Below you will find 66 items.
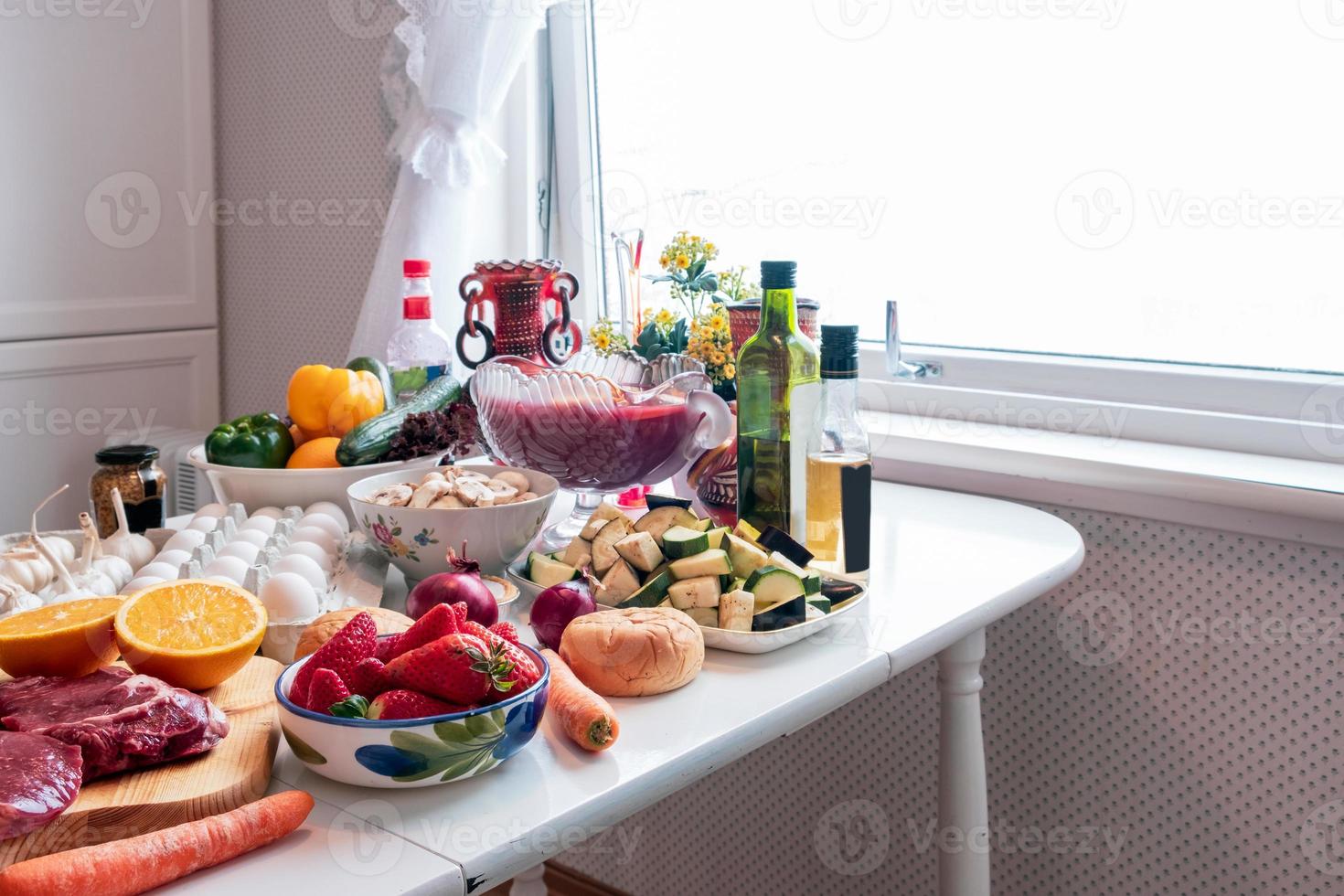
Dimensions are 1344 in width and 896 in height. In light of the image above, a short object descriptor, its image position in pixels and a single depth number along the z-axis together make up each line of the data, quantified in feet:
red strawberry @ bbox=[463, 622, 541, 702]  2.19
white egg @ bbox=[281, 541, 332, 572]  3.22
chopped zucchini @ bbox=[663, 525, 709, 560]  3.05
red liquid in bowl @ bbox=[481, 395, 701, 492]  3.56
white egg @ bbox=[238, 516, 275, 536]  3.38
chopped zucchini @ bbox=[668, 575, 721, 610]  2.91
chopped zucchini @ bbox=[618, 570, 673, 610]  2.95
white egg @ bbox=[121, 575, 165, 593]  2.93
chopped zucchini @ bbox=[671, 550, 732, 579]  2.96
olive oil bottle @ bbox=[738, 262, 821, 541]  3.40
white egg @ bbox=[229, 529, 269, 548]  3.26
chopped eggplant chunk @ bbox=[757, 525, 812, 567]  3.16
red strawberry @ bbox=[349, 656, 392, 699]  2.19
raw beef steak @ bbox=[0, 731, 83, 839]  1.84
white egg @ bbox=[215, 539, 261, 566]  3.14
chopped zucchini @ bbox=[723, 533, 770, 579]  3.04
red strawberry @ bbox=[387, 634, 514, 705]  2.11
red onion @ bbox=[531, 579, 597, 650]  2.86
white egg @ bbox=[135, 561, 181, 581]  3.06
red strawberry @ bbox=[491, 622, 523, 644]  2.46
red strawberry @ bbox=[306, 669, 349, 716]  2.14
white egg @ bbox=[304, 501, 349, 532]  3.62
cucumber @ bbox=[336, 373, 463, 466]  3.89
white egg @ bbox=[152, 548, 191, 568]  3.15
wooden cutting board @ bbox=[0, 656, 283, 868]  1.92
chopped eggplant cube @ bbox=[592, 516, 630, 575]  3.16
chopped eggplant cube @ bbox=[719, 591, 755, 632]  2.86
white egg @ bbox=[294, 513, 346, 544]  3.46
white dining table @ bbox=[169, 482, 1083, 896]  1.96
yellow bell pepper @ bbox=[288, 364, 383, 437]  4.20
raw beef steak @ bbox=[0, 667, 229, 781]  2.06
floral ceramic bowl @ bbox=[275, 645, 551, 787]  2.06
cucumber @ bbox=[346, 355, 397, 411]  4.65
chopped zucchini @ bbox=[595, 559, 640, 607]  3.02
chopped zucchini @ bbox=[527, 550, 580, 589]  3.15
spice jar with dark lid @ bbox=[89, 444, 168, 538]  3.62
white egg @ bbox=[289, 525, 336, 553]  3.36
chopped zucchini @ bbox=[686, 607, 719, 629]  2.89
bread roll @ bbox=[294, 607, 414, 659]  2.61
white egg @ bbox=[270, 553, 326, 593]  3.00
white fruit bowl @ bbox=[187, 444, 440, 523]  3.79
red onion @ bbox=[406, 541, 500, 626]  2.74
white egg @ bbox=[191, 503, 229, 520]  3.63
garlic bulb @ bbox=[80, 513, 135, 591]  3.08
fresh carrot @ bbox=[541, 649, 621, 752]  2.31
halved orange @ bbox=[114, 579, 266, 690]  2.38
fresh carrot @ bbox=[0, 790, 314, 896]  1.77
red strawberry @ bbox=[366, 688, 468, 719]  2.09
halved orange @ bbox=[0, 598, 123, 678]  2.37
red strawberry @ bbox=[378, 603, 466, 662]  2.25
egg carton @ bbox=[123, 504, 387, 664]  2.80
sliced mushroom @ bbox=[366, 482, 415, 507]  3.29
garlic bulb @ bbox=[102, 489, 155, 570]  3.24
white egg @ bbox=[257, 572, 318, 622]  2.79
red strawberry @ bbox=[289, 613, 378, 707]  2.22
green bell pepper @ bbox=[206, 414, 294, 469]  3.88
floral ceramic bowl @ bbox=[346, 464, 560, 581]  3.20
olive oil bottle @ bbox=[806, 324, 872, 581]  3.27
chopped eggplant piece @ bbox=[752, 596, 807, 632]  2.85
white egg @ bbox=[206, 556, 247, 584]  3.01
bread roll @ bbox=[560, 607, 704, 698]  2.58
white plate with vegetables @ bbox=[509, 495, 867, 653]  2.86
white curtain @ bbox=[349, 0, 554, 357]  5.87
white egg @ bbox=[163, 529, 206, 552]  3.26
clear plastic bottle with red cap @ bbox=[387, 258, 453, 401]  4.73
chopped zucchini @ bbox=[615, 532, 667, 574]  3.05
